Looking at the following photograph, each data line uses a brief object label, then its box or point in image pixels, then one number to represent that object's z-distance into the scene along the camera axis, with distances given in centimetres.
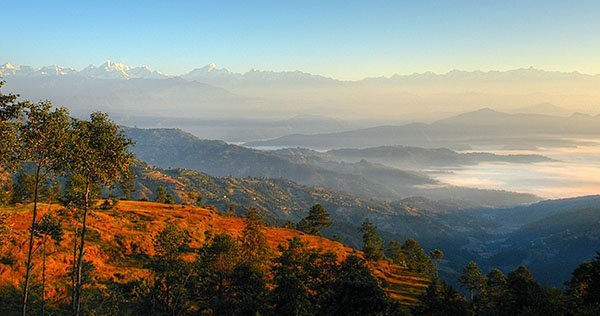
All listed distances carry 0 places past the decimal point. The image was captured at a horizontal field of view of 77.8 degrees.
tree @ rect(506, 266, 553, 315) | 8126
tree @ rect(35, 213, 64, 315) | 5109
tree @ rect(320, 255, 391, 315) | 4216
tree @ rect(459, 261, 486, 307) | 14406
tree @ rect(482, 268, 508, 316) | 9856
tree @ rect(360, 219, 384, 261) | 12992
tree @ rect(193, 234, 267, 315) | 5522
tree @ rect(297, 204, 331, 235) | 17175
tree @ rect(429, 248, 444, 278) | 16954
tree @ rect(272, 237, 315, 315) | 4884
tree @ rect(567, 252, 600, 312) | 7181
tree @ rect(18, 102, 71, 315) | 3697
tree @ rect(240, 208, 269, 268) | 7209
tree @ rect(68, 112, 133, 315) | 4144
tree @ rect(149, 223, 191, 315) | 5344
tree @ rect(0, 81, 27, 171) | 3450
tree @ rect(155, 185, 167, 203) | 19462
